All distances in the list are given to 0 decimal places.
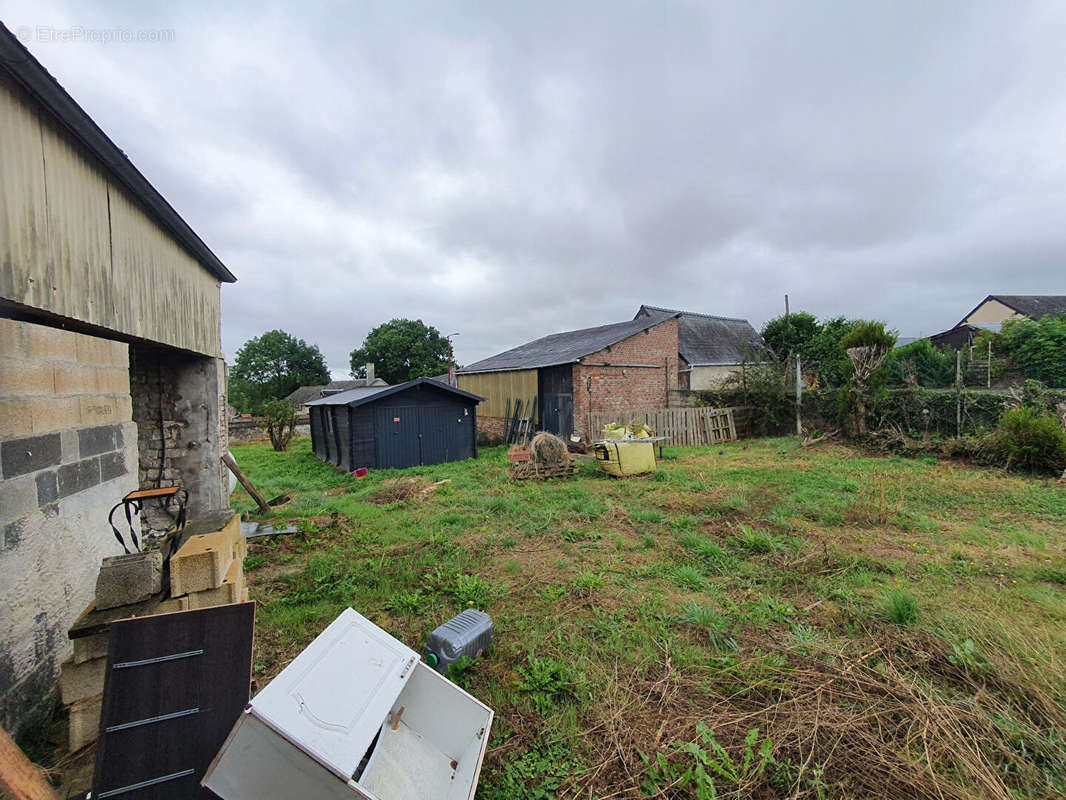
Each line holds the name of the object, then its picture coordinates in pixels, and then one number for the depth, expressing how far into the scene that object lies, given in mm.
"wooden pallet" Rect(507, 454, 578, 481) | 9656
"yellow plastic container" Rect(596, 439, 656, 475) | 9508
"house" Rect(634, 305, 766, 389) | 21328
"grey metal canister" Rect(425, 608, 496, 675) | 2961
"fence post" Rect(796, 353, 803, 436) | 14430
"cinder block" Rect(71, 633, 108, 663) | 2049
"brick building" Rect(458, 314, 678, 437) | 14617
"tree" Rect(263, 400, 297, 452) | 18000
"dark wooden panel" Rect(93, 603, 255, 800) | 1653
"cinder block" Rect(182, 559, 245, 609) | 2345
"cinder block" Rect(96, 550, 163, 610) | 2158
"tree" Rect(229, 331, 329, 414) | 46594
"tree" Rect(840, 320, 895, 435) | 11430
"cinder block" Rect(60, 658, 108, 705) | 2080
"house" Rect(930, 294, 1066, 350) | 24516
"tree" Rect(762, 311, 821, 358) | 23938
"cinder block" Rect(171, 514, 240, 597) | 2287
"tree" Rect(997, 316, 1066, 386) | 14719
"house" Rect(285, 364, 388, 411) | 41625
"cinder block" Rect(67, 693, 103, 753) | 2100
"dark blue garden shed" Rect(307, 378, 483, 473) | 11766
